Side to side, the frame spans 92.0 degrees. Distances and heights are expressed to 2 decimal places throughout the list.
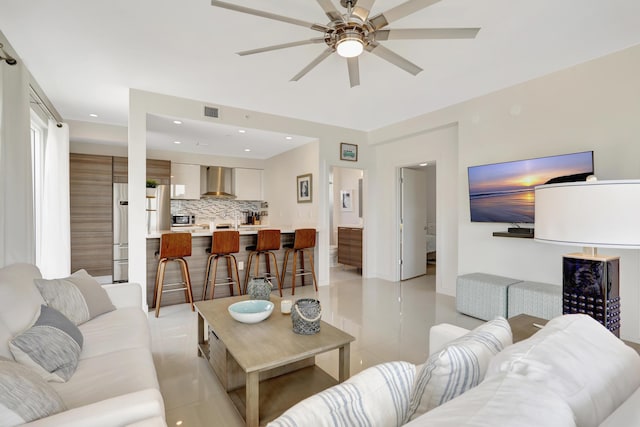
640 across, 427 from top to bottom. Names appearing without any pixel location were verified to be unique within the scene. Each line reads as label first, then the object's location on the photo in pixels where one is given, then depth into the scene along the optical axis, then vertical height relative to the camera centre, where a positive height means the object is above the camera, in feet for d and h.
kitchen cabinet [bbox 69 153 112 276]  16.58 +0.00
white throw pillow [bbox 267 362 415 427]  2.05 -1.35
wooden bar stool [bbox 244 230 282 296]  14.11 -1.62
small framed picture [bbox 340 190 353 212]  24.07 +0.99
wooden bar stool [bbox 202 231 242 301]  12.92 -1.57
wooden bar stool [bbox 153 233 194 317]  11.71 -1.56
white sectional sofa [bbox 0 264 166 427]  3.22 -2.40
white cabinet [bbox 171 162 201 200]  20.77 +2.16
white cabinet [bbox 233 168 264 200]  22.82 +2.20
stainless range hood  21.58 +2.17
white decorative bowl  6.56 -2.21
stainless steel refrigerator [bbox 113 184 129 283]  17.25 -1.02
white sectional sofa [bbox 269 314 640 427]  1.80 -1.23
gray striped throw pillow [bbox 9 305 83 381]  4.40 -2.03
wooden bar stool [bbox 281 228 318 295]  15.15 -1.73
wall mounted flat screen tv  9.80 +1.12
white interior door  17.90 -0.64
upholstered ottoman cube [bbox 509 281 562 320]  9.44 -2.75
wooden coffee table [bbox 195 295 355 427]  5.14 -2.65
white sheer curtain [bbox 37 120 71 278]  13.32 +0.22
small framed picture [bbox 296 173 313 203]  17.60 +1.43
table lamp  3.85 -0.24
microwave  21.43 -0.50
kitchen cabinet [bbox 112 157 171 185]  17.39 +2.52
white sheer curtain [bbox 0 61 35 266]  7.98 +1.25
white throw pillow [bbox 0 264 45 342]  4.94 -1.49
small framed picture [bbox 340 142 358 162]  17.47 +3.50
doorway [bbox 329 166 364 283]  20.16 -0.83
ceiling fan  5.90 +3.88
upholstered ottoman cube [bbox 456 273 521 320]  10.62 -2.95
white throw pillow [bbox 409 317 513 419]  2.53 -1.38
